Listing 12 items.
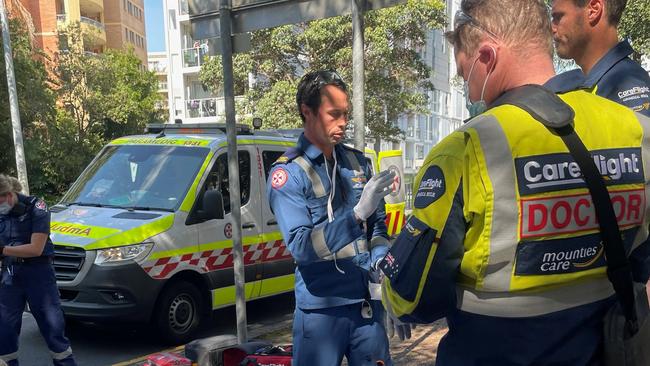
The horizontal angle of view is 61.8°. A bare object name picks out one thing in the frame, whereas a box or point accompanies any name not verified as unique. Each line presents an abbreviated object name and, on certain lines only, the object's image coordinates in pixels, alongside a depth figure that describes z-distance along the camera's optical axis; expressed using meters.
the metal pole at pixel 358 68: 3.36
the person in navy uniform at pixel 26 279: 4.22
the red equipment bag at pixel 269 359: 3.21
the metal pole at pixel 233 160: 3.49
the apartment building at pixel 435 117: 41.16
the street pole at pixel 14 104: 14.02
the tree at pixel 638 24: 9.00
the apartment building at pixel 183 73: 35.72
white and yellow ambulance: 5.11
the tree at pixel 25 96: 18.28
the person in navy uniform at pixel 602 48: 2.33
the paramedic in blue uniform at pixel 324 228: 2.32
